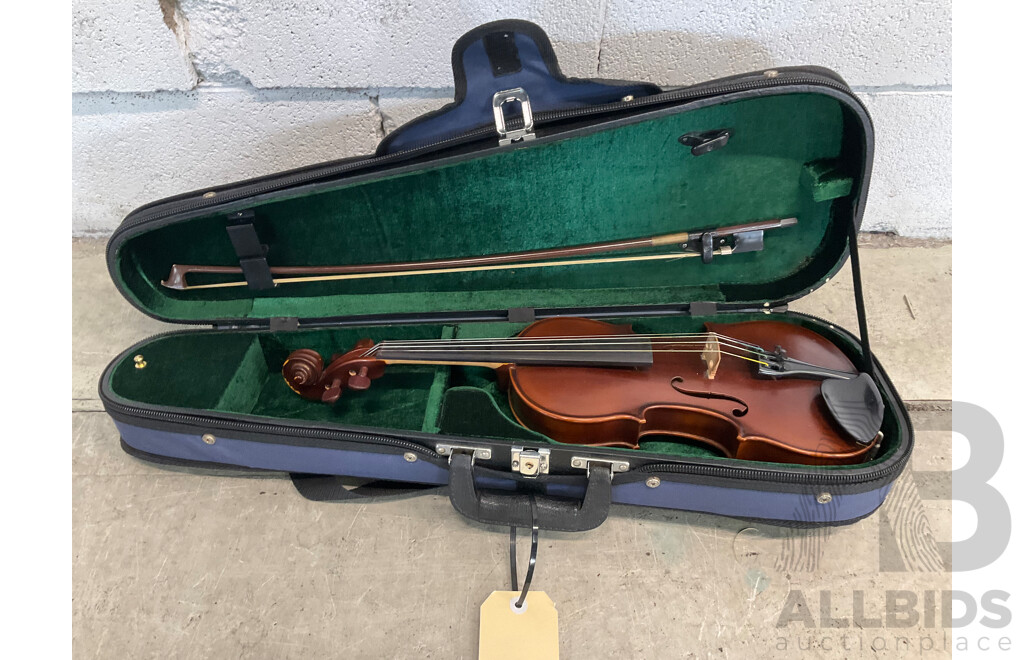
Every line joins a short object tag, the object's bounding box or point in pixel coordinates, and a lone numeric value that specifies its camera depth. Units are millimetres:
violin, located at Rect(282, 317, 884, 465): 1175
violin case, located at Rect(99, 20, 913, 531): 1135
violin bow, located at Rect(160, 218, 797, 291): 1346
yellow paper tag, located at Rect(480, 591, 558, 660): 1149
